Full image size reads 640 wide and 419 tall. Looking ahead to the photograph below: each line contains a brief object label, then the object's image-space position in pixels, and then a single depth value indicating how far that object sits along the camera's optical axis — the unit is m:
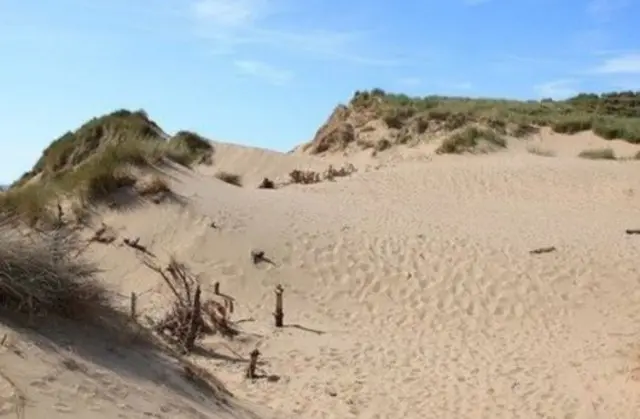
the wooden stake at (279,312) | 10.93
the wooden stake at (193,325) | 9.23
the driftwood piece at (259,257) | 12.95
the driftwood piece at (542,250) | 14.00
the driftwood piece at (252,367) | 8.66
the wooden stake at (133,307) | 7.18
